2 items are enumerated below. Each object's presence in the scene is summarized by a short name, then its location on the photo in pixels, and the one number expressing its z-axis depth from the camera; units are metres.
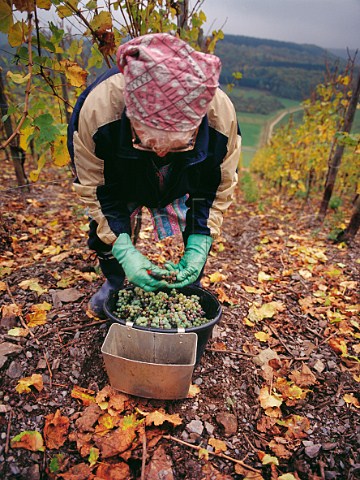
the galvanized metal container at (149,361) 1.44
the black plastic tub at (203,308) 1.50
